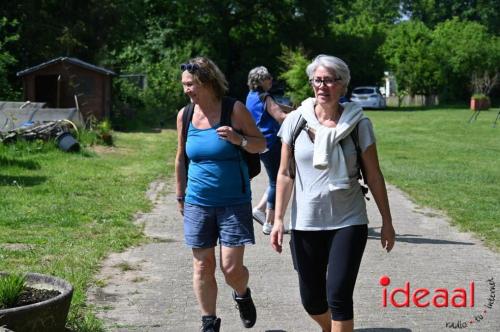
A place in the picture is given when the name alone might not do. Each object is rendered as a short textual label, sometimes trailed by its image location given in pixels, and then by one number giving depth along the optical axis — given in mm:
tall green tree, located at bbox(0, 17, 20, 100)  20500
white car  53906
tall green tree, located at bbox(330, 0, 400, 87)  57750
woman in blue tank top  5434
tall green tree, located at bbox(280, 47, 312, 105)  30656
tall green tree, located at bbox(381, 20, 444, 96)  61250
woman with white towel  4688
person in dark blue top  8938
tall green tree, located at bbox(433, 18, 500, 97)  62062
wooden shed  28078
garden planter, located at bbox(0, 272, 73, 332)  4812
